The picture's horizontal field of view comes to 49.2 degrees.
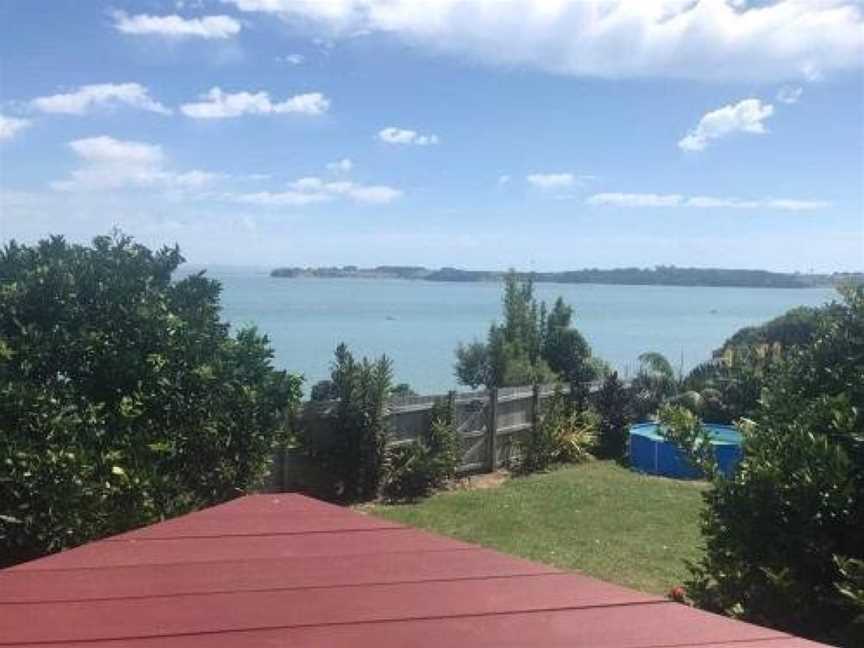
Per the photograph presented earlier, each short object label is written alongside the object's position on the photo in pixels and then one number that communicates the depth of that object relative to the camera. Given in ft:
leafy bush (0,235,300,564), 18.66
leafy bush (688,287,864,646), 14.60
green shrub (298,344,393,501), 37.76
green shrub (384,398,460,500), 38.72
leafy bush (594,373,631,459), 51.96
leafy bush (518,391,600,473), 46.42
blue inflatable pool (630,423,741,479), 43.96
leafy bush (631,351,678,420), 53.98
